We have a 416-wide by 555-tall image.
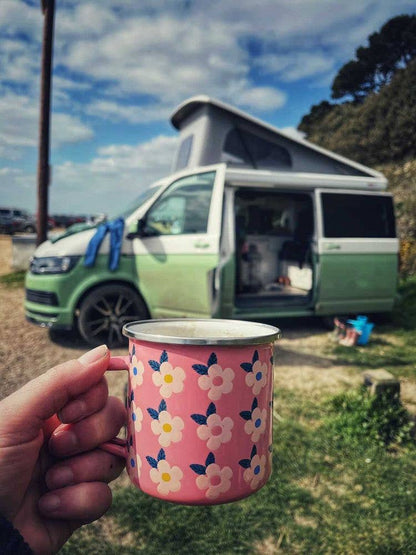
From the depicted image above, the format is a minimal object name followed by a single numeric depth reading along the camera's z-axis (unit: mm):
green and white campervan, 4891
